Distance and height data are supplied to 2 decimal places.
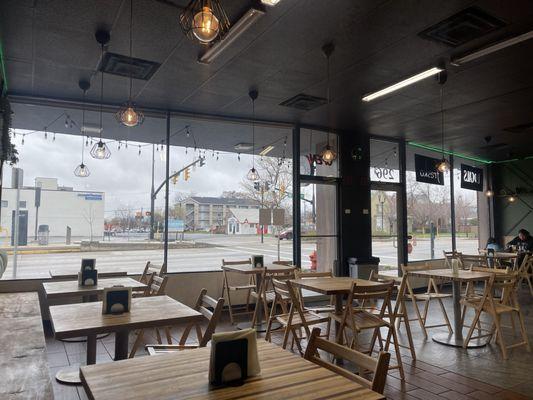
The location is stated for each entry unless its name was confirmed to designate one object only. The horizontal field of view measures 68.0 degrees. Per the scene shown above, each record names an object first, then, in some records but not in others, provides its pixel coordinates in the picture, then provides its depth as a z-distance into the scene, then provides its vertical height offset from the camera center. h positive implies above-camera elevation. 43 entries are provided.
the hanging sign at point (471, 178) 9.92 +1.24
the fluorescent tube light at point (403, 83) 4.50 +1.77
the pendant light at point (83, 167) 4.95 +0.81
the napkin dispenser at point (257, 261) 5.54 -0.49
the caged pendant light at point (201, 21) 2.45 +1.29
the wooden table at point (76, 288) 3.38 -0.57
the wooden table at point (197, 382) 1.33 -0.56
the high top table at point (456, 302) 4.49 -0.89
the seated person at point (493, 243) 9.69 -0.43
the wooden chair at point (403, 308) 3.98 -0.84
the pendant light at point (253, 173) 6.64 +0.89
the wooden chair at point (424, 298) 4.91 -0.93
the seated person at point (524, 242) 9.22 -0.37
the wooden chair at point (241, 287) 5.58 -0.88
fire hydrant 7.43 -0.63
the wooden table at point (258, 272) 4.96 -0.60
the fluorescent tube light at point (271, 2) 2.96 +1.69
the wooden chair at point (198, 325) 2.26 -0.58
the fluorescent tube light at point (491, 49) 3.65 +1.76
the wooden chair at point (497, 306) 4.23 -0.89
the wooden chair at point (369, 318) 3.44 -0.82
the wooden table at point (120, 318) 2.26 -0.58
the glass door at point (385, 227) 7.95 -0.02
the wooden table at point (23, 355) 1.63 -0.69
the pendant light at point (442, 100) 4.78 +1.83
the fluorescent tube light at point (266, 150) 7.63 +1.47
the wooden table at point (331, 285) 3.60 -0.59
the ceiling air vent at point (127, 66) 4.27 +1.81
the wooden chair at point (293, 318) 3.64 -0.92
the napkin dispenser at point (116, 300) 2.60 -0.49
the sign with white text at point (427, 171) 8.52 +1.21
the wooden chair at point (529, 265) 6.76 -0.77
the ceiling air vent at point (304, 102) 5.66 +1.84
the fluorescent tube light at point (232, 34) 3.26 +1.75
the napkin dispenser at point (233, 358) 1.43 -0.49
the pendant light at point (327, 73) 4.05 +1.83
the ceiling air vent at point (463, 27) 3.49 +1.85
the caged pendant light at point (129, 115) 3.82 +1.07
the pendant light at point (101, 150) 4.81 +0.93
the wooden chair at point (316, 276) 4.44 -0.58
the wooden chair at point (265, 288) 4.80 -0.77
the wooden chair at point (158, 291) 3.29 -0.64
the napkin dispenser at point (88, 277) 3.79 -0.50
